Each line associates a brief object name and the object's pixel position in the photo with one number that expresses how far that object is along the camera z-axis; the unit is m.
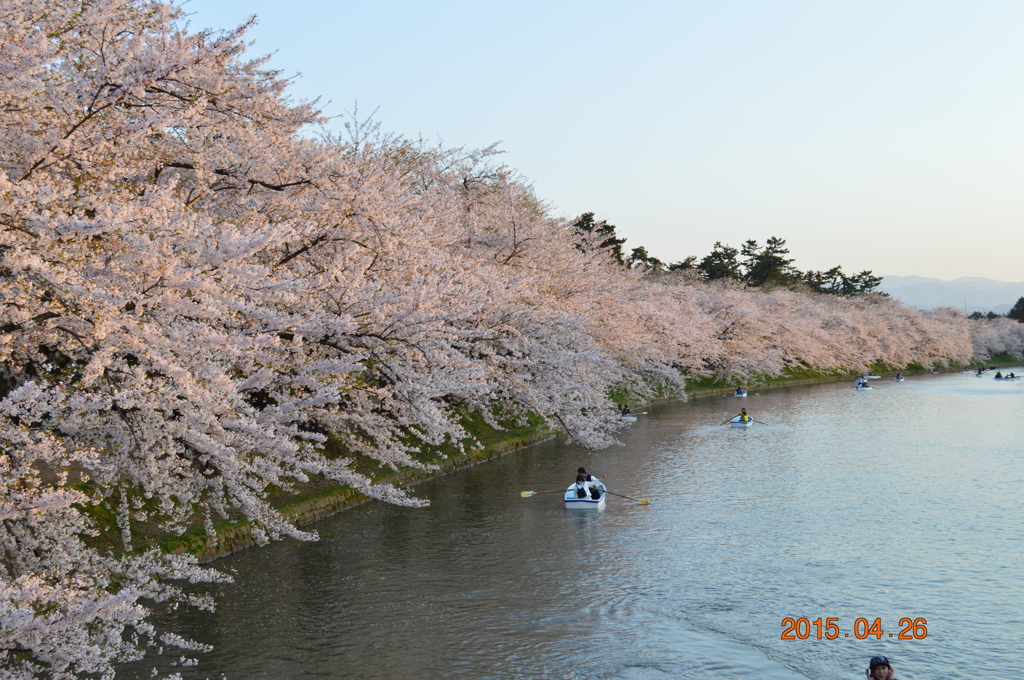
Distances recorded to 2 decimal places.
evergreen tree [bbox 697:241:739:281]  109.56
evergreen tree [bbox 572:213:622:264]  65.31
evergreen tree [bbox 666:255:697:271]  111.44
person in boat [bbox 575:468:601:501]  23.89
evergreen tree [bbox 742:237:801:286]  119.00
